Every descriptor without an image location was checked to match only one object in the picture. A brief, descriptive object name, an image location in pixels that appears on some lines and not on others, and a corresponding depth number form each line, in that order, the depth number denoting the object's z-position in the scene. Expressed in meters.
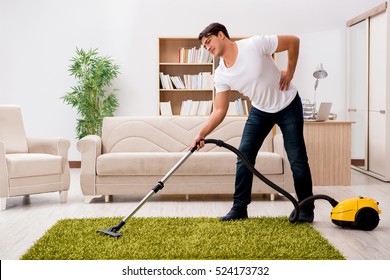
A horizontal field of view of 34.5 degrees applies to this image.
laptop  5.77
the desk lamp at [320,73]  6.42
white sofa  4.86
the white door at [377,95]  6.19
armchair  4.62
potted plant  7.07
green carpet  3.04
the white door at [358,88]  6.80
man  3.59
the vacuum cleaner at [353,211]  3.64
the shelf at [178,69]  7.29
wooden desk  5.68
